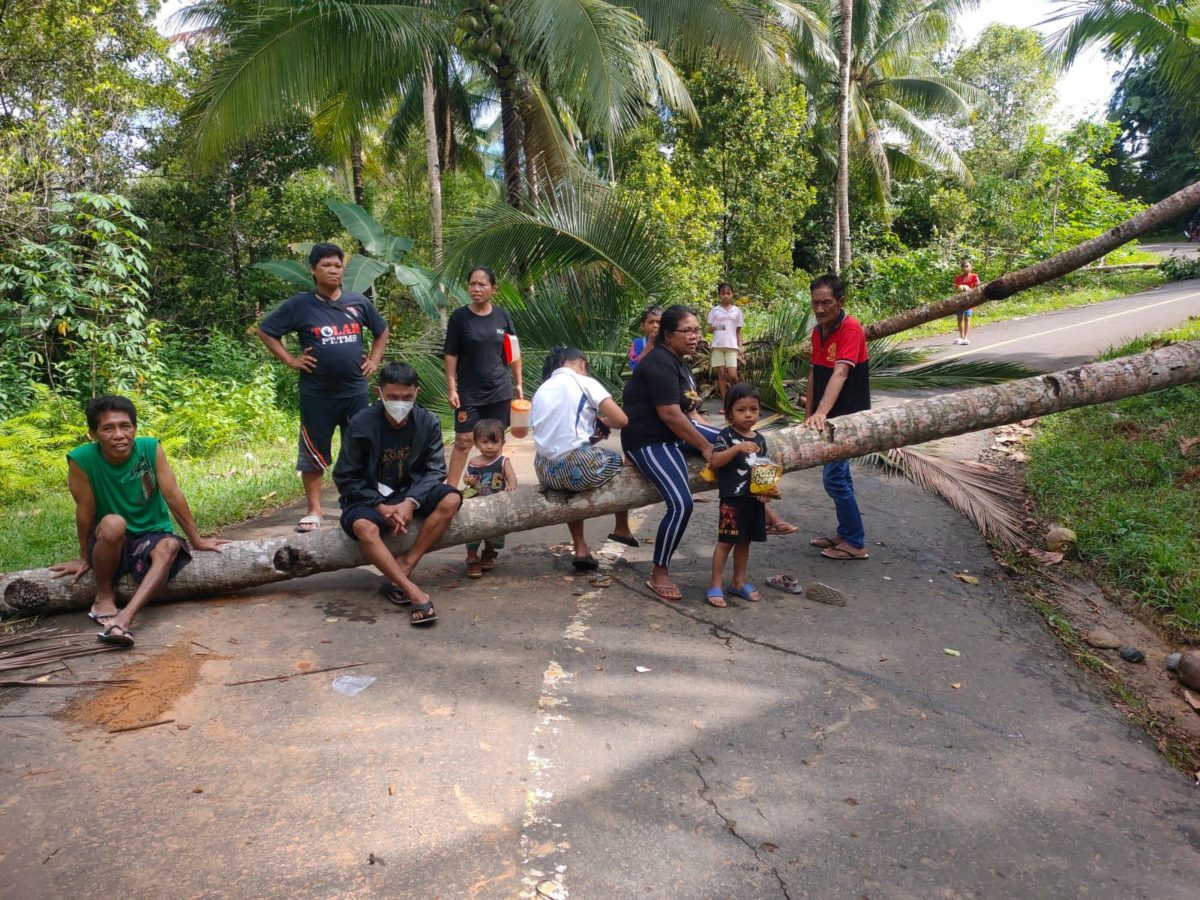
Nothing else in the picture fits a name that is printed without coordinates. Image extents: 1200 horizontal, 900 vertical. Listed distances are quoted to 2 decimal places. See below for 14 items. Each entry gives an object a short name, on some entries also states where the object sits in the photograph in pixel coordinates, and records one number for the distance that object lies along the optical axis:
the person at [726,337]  8.89
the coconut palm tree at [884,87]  20.34
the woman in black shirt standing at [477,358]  5.31
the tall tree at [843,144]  17.27
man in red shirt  4.80
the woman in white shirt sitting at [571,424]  4.51
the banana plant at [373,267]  10.54
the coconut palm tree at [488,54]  8.73
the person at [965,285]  14.03
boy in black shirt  4.34
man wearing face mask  4.14
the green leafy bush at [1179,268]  20.22
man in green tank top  3.88
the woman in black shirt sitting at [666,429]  4.37
